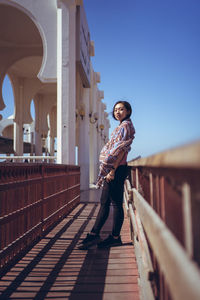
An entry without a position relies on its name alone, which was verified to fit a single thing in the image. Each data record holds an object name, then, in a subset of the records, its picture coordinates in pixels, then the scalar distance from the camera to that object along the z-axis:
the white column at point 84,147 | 13.19
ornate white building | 8.89
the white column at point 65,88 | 8.87
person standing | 3.97
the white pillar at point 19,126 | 15.90
